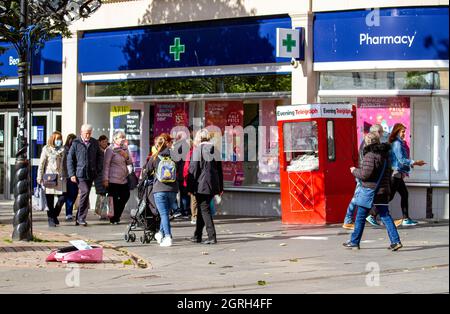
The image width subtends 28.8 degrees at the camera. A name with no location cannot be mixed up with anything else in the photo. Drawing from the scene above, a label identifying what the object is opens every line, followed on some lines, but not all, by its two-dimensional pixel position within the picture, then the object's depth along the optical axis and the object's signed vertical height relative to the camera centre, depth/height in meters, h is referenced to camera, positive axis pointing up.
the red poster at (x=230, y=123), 18.88 +0.49
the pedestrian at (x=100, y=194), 17.19 -0.97
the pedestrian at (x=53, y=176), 16.71 -0.61
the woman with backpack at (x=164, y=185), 13.21 -0.60
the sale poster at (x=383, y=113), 17.06 +0.65
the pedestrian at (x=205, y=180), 13.29 -0.53
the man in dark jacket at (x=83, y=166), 16.73 -0.41
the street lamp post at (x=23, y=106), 13.51 +0.59
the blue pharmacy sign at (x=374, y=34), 16.33 +2.15
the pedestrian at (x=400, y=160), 15.55 -0.24
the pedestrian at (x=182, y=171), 17.59 -0.52
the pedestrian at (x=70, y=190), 17.22 -0.90
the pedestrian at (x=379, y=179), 11.97 -0.45
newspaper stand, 15.92 -0.27
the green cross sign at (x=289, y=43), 17.05 +2.01
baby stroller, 13.62 -1.09
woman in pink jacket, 17.27 -0.59
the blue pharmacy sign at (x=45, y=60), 21.41 +2.11
